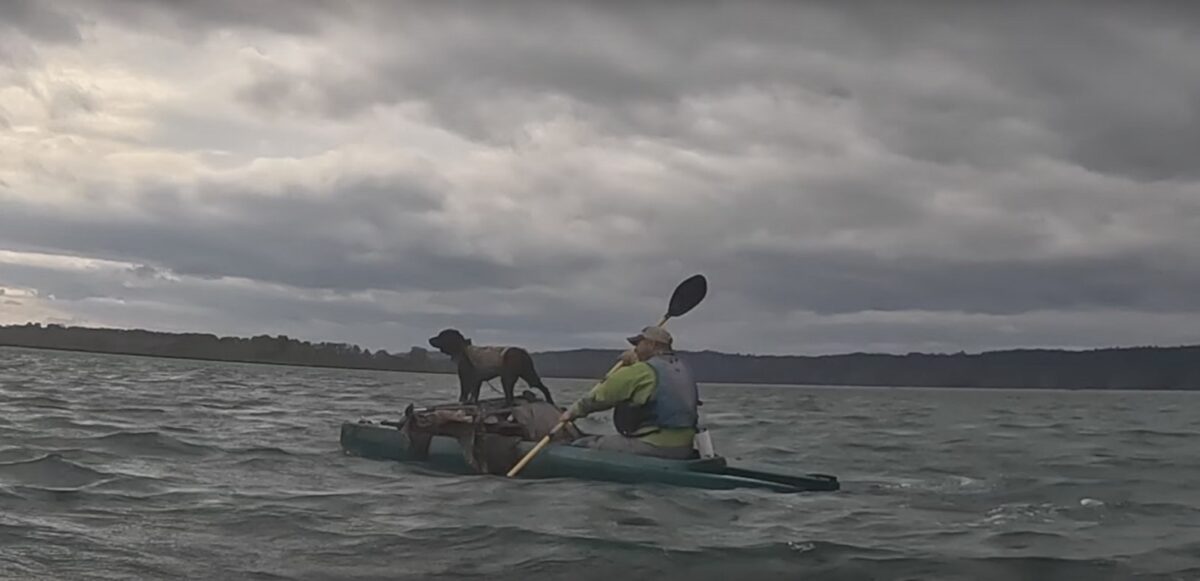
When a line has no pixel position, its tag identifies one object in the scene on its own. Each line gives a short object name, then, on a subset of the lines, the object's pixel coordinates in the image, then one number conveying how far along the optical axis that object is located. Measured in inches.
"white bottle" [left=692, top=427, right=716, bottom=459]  543.2
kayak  517.7
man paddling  526.9
